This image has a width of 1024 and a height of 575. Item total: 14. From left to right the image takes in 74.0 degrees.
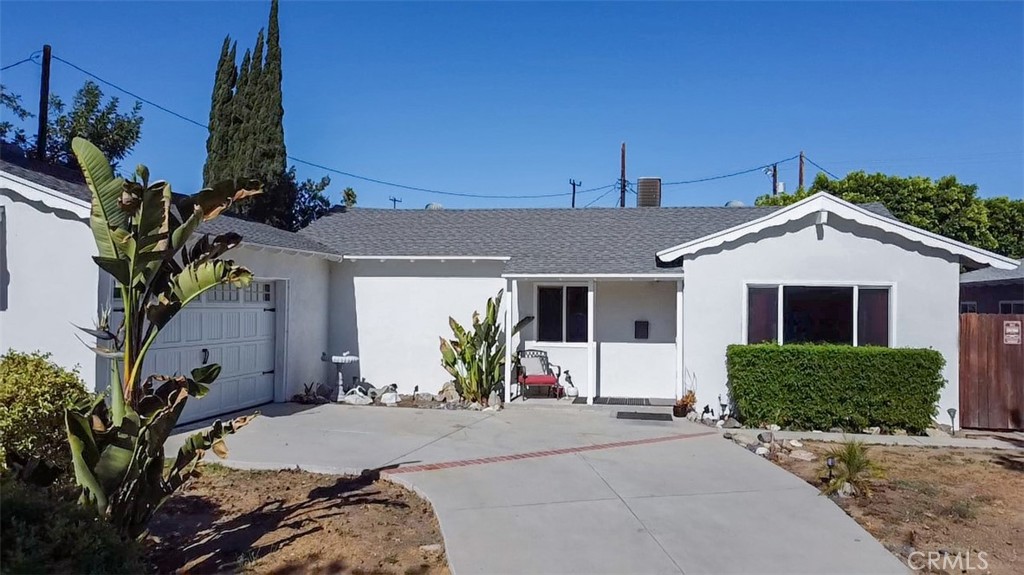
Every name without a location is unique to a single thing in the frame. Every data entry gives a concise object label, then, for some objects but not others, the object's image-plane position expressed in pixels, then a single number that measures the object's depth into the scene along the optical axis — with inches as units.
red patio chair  527.8
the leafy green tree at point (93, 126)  793.6
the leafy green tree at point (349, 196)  1268.5
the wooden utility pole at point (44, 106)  702.5
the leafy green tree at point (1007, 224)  1038.4
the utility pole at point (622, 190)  1350.9
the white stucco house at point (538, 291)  358.6
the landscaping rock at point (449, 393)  542.0
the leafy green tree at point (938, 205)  1008.2
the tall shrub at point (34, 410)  202.7
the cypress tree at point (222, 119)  810.8
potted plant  469.7
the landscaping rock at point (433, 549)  222.8
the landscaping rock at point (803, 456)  353.1
